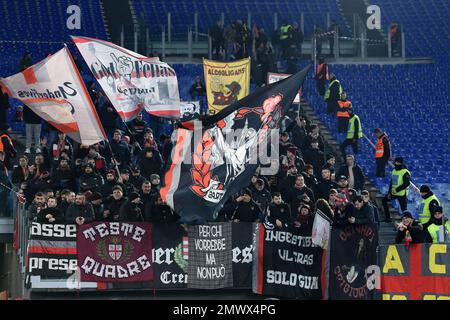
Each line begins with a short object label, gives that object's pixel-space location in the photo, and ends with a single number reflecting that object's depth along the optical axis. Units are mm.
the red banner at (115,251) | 21125
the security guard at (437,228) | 21516
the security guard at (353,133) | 28234
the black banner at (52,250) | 20953
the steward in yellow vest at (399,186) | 24547
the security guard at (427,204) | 22312
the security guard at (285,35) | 35156
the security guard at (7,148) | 24609
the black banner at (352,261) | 20766
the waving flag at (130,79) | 23094
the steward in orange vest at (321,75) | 33369
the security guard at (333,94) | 30984
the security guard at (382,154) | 26844
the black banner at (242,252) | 21625
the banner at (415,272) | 20141
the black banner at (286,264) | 21375
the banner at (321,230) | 20922
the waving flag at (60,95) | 22344
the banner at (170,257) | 21422
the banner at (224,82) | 26750
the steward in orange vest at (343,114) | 29391
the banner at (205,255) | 21422
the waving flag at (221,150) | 21203
